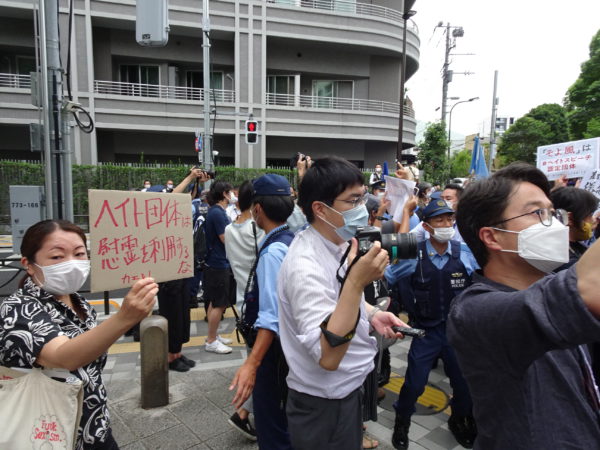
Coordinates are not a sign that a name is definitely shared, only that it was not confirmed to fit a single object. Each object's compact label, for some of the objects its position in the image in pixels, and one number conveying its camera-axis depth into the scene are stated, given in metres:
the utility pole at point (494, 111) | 24.73
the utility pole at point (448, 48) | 27.86
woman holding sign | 1.50
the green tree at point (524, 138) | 34.75
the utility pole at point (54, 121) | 4.75
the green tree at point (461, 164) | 45.42
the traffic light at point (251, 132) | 11.10
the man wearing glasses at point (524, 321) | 0.83
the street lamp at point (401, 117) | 17.14
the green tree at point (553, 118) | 34.50
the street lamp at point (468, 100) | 30.41
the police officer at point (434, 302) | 2.95
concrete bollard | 3.28
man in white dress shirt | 1.41
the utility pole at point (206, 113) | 11.45
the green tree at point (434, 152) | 19.73
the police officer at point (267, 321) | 2.05
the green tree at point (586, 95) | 22.17
